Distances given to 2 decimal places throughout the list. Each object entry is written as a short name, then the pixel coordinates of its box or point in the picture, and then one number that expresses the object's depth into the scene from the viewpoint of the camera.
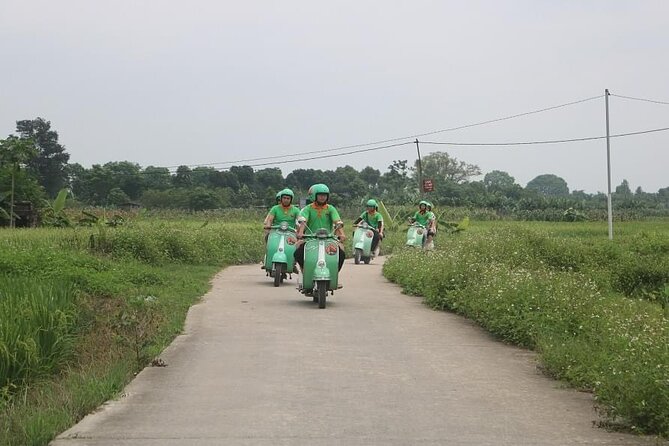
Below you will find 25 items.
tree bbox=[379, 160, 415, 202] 70.06
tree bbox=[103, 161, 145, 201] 58.75
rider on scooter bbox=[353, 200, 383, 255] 21.70
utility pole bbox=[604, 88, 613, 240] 32.56
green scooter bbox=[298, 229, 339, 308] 11.55
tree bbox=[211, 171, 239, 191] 64.25
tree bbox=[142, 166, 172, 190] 60.56
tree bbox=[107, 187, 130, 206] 55.81
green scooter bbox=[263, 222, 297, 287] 14.68
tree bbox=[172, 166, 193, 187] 62.97
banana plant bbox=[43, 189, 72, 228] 27.39
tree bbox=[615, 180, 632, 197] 105.23
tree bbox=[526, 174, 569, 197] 120.25
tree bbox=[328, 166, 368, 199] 65.31
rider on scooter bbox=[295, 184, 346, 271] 12.20
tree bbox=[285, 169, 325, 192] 62.47
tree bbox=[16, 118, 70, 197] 50.59
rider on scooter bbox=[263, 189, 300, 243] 14.85
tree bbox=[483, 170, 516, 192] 113.47
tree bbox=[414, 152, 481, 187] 87.88
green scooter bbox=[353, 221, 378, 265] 21.77
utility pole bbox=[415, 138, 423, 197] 47.19
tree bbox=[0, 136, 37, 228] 28.94
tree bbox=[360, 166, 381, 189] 75.32
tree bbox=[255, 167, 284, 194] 66.00
